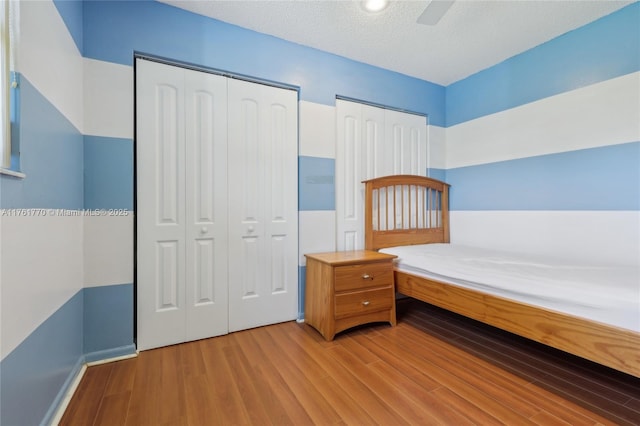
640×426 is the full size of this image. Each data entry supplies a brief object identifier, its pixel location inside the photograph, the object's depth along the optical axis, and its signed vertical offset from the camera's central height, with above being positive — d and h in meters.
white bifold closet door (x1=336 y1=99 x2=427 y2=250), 2.55 +0.62
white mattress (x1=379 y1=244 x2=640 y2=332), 1.19 -0.37
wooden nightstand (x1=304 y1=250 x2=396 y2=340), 1.99 -0.61
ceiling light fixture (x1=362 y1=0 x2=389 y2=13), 1.76 +1.38
